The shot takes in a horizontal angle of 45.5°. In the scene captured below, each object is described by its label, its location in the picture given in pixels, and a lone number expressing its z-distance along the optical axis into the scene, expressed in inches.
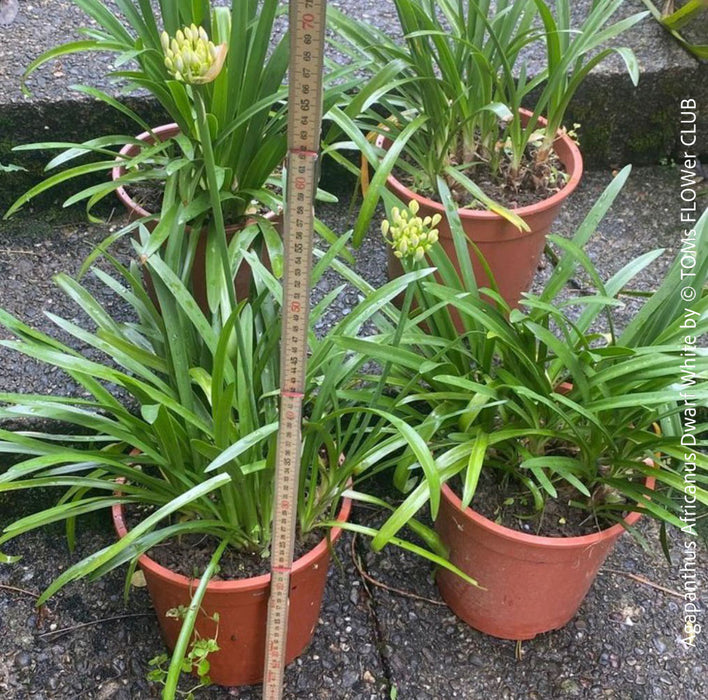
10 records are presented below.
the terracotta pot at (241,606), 47.8
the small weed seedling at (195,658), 47.5
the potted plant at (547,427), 48.3
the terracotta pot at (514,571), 51.3
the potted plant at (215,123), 55.4
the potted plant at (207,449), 45.9
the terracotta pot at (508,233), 63.1
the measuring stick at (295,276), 29.7
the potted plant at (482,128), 60.5
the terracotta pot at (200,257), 60.3
